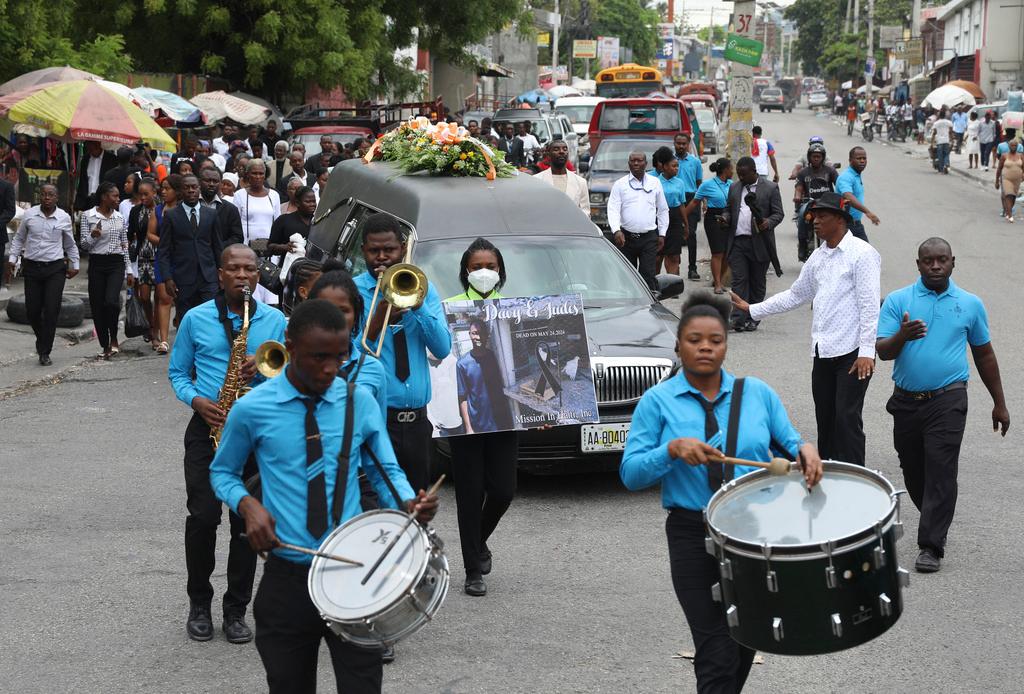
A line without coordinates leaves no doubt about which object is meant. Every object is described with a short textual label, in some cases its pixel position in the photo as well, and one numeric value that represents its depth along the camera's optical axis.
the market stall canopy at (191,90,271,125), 27.02
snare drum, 4.04
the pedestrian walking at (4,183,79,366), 13.08
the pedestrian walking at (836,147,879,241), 15.86
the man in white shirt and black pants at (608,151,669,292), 15.15
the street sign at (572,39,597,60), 78.62
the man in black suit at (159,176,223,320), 12.21
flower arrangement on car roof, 10.87
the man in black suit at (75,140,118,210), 18.80
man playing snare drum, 4.32
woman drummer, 4.65
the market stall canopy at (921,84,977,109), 50.03
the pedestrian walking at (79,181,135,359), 13.19
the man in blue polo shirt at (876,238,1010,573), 7.34
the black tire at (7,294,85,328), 15.77
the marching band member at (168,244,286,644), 6.16
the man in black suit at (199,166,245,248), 12.36
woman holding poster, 7.03
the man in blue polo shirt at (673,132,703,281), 18.50
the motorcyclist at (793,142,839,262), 17.48
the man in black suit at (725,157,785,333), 14.78
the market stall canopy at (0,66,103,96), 18.84
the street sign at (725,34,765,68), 19.92
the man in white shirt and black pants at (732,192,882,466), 7.89
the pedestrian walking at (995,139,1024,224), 25.96
